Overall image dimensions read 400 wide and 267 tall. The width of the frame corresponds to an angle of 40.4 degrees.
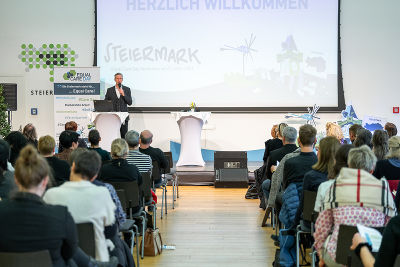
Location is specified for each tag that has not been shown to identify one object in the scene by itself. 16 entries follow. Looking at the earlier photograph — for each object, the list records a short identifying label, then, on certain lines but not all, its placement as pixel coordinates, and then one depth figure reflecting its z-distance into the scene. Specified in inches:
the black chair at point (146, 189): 204.8
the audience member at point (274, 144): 262.2
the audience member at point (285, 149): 212.8
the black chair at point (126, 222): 153.8
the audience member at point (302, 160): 170.4
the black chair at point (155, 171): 244.4
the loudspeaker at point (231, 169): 364.8
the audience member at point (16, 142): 203.0
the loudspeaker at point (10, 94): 417.7
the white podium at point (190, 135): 367.2
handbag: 197.2
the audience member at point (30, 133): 251.3
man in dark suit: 383.6
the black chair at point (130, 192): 174.4
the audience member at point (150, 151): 246.5
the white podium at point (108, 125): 358.9
